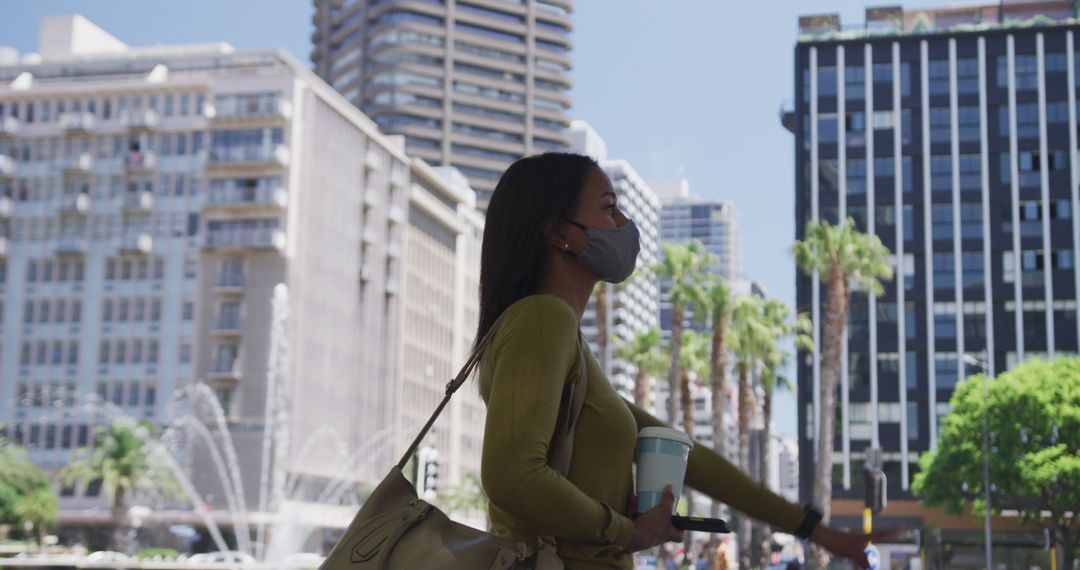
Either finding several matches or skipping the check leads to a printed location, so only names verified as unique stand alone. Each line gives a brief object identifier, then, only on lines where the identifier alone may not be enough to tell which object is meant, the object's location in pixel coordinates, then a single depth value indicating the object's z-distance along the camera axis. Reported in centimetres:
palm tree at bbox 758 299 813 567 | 5981
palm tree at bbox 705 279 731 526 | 5338
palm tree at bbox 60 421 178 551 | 7406
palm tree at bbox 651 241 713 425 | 5316
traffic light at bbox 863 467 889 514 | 1834
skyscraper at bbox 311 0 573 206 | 14825
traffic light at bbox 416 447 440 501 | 1994
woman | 242
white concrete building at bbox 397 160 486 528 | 10812
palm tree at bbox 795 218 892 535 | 5131
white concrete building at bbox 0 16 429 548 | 8688
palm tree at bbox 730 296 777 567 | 5703
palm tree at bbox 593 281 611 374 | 5234
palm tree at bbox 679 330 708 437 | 6183
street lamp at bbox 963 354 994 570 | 6100
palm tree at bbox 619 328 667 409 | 5997
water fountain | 8362
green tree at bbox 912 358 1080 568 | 6253
